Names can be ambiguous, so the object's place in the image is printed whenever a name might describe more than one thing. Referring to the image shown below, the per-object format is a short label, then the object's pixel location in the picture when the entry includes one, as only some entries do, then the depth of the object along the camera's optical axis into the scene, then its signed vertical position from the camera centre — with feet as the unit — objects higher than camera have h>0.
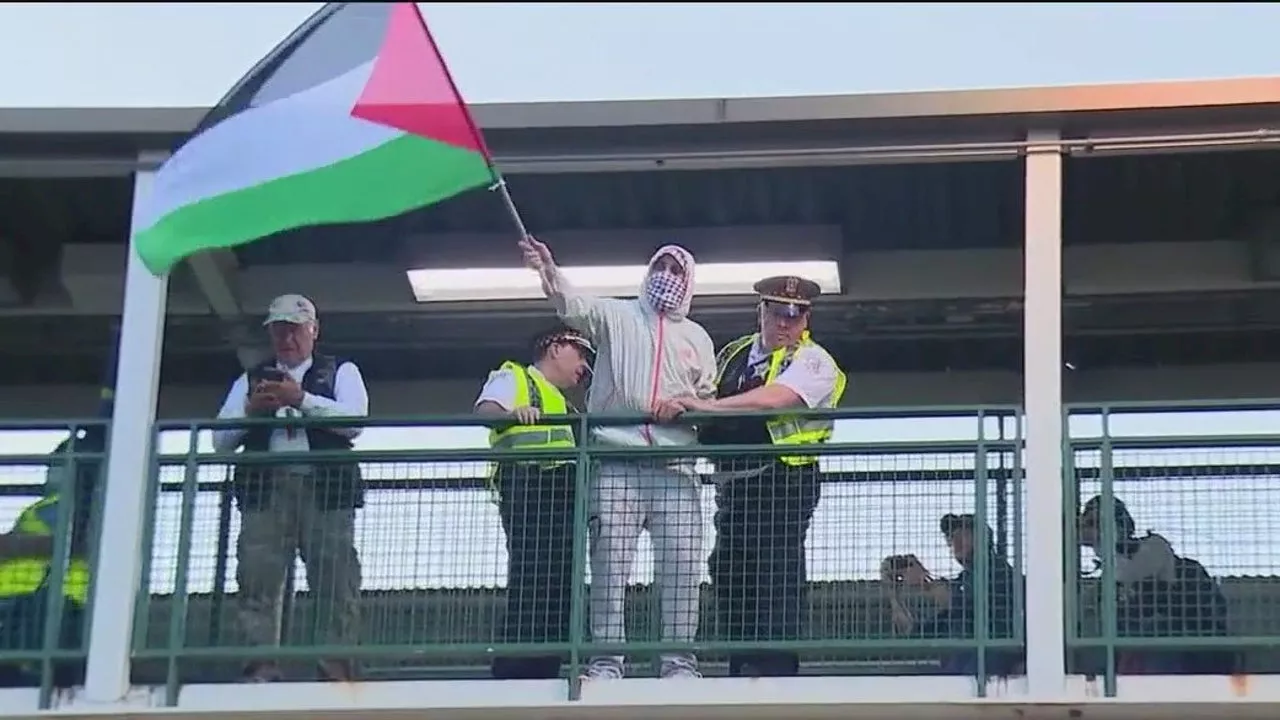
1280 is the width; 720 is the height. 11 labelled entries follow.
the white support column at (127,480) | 65.46 +9.20
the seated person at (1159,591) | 62.39 +7.78
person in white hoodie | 63.67 +9.72
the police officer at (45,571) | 66.28 +7.93
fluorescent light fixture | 82.28 +15.02
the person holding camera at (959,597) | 63.21 +7.66
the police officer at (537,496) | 64.08 +8.95
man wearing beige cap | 64.85 +8.97
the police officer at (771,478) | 63.16 +9.15
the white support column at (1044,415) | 62.80 +10.19
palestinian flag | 64.18 +13.11
